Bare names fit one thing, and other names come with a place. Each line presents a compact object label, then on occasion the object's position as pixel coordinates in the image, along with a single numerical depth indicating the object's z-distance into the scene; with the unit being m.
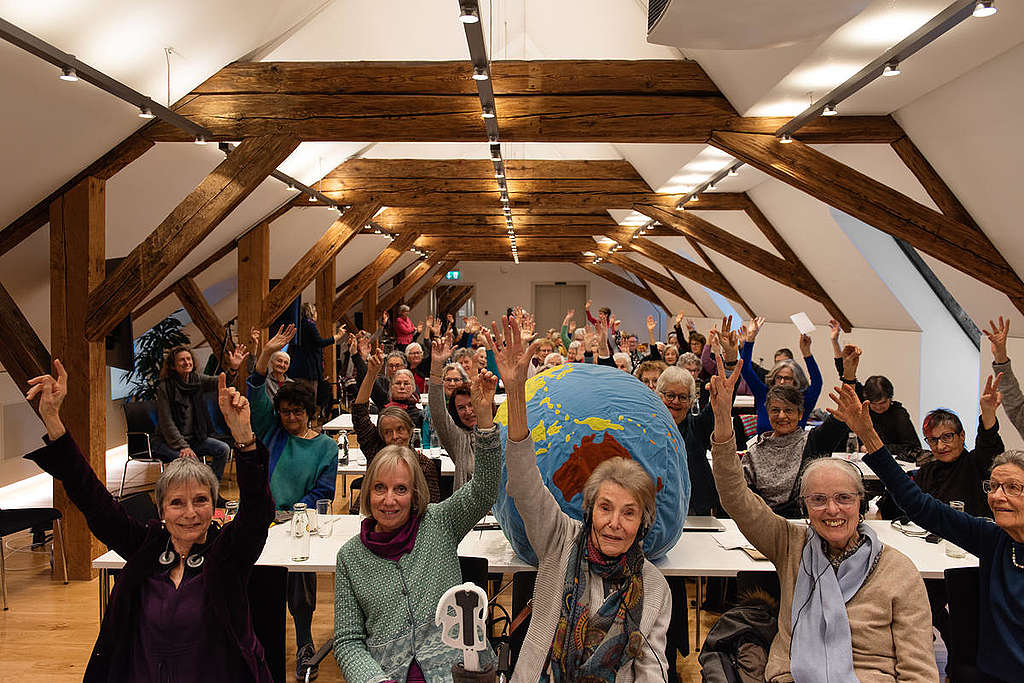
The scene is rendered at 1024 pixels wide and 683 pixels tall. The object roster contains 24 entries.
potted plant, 10.15
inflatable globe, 3.17
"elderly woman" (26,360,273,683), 2.67
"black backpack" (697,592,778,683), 2.83
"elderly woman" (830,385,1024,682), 2.87
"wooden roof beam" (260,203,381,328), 9.59
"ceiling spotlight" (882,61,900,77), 4.74
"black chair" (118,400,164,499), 7.53
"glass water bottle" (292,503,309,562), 3.70
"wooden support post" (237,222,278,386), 9.55
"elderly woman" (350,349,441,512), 4.42
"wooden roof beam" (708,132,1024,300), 6.37
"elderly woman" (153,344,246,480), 7.38
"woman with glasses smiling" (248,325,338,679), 4.59
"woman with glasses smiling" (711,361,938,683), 2.66
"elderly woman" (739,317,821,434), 6.25
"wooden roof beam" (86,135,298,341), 5.86
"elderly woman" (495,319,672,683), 2.71
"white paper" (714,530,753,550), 3.89
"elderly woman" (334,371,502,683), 2.86
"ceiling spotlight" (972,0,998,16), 3.85
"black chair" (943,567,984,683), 3.04
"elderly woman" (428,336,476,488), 4.40
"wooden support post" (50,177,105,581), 5.78
